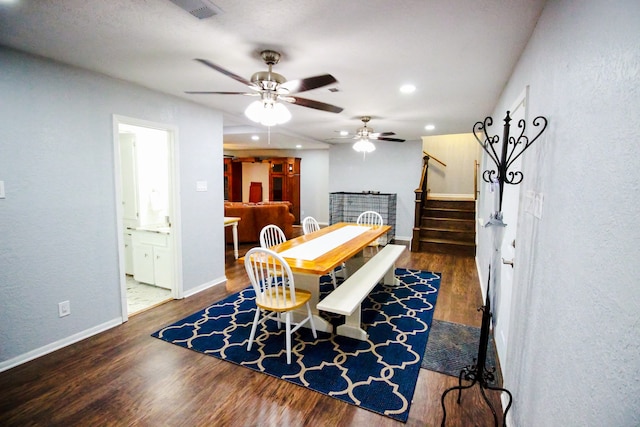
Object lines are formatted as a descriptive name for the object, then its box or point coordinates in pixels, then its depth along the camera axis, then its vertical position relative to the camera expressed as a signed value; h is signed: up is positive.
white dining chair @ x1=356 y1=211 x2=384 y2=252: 6.32 -0.66
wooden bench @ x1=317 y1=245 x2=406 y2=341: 2.47 -0.93
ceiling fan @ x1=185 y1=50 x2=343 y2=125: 2.05 +0.70
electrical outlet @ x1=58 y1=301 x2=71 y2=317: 2.60 -1.06
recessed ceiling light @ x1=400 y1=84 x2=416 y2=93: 2.99 +0.99
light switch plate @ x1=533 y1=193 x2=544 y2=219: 1.45 -0.07
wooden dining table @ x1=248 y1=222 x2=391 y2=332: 2.54 -0.62
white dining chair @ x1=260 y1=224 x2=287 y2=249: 3.29 -0.63
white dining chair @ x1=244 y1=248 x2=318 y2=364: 2.41 -0.93
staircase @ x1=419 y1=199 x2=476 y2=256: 5.93 -0.77
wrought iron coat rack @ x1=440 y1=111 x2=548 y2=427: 1.57 -0.27
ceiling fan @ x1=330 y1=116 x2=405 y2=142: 4.27 +0.77
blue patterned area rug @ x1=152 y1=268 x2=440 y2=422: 2.11 -1.35
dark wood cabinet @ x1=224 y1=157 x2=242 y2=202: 9.93 +0.22
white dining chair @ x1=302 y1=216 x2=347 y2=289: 4.59 -0.58
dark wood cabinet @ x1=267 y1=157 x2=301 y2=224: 9.25 +0.20
